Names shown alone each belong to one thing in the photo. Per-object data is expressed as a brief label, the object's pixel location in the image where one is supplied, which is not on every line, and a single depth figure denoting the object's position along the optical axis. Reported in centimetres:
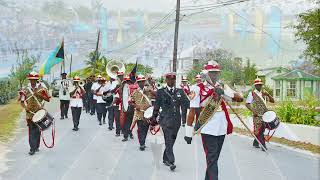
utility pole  2722
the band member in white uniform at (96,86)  1745
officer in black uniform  911
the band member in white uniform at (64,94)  1898
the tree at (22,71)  3906
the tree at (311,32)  1872
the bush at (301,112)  1388
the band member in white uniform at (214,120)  714
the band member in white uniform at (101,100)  1650
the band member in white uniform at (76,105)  1558
